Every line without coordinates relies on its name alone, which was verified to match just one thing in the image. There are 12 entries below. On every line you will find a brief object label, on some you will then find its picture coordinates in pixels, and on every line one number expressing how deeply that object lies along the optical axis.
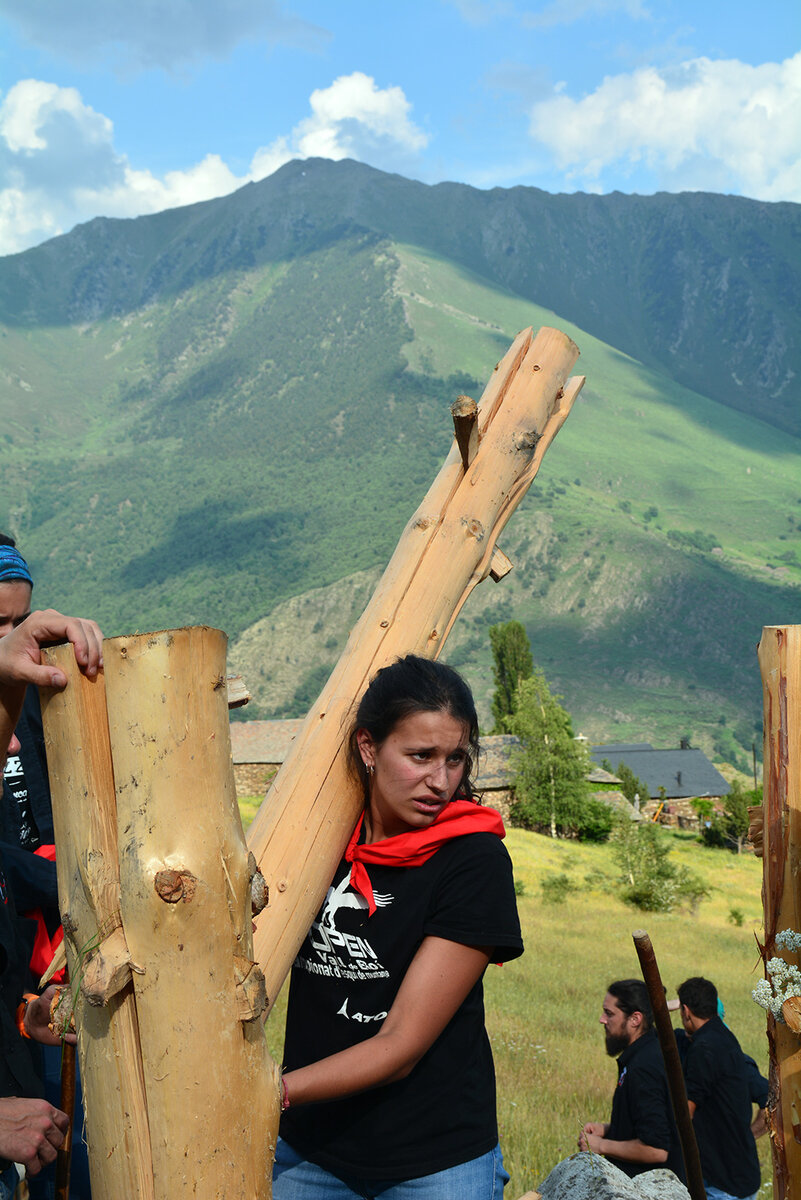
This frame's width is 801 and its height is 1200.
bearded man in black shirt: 4.03
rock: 3.16
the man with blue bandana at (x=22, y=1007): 1.93
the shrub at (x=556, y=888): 24.44
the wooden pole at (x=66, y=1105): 2.72
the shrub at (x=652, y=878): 25.22
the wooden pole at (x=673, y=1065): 3.17
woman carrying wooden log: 2.14
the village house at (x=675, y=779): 50.67
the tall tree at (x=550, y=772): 38.59
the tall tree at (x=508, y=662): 52.28
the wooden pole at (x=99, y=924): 1.88
